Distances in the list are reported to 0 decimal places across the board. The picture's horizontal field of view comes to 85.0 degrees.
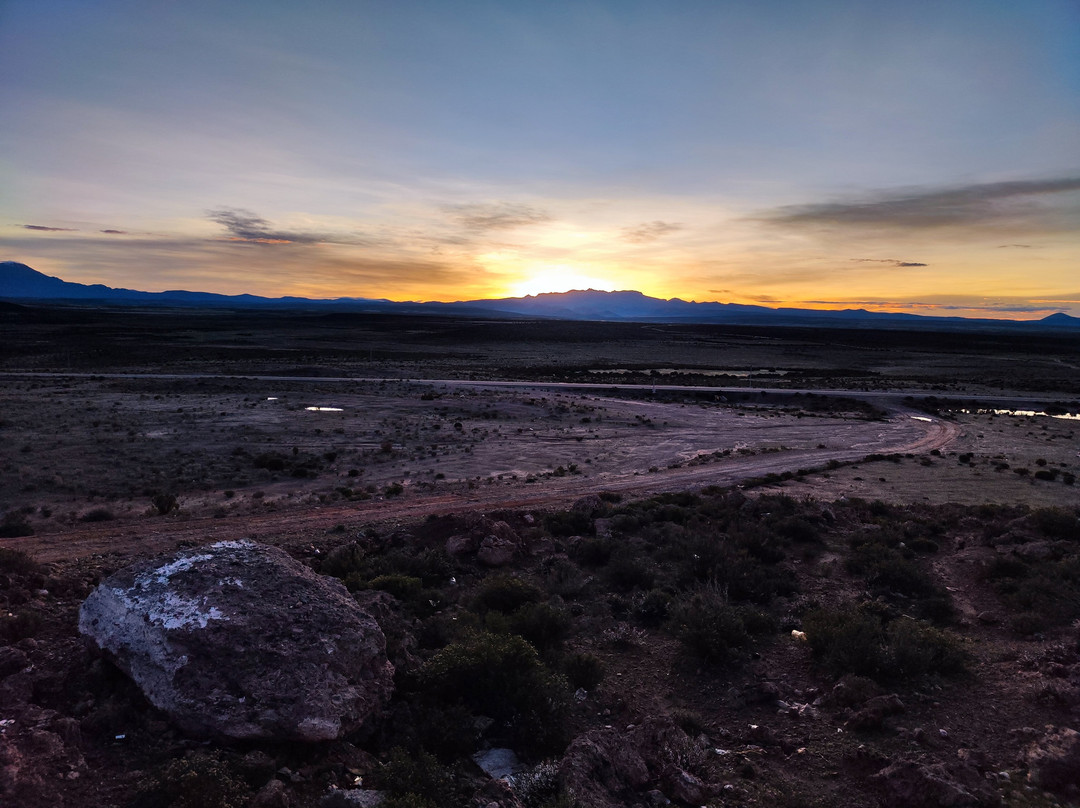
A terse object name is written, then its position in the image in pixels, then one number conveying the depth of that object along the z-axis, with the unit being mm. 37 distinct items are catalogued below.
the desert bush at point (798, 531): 13820
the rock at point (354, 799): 5113
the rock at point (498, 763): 6223
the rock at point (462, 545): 12250
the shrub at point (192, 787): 4883
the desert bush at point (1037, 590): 9172
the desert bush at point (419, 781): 5309
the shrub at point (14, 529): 13102
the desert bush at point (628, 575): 11273
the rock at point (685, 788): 5793
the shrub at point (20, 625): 7176
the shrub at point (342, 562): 11180
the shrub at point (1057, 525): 13375
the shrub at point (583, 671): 7887
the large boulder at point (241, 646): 5773
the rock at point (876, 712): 6879
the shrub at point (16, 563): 8844
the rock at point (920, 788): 5461
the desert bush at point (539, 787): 5488
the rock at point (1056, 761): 5766
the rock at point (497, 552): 12094
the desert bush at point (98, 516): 14664
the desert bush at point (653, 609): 9969
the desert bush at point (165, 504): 15414
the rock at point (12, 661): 6352
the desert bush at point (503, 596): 9961
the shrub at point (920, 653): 7816
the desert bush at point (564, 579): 10844
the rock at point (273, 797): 5039
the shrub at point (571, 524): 14312
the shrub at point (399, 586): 10109
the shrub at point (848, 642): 7922
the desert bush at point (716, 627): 8555
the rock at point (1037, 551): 11742
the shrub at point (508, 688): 6715
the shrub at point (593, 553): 12484
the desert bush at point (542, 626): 8844
